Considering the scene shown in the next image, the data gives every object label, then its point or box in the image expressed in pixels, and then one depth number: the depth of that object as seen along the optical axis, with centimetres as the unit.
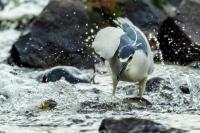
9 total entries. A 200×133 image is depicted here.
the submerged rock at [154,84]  1685
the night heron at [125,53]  1388
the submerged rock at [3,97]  1632
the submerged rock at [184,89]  1681
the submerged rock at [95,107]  1446
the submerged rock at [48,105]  1518
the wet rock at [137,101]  1507
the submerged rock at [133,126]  1097
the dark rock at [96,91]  1702
